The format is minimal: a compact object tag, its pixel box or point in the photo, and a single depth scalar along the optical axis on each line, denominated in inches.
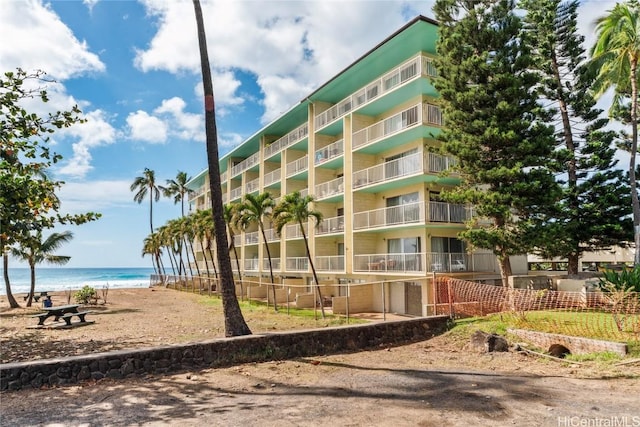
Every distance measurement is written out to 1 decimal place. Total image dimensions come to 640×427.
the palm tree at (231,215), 1065.0
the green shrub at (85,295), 1071.0
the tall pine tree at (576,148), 842.2
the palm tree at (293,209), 808.9
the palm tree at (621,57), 725.3
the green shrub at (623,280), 539.8
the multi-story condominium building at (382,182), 776.9
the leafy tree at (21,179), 410.6
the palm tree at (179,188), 2350.5
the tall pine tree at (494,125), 663.1
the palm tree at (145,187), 2294.5
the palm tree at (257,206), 909.8
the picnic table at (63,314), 672.3
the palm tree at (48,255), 1008.2
